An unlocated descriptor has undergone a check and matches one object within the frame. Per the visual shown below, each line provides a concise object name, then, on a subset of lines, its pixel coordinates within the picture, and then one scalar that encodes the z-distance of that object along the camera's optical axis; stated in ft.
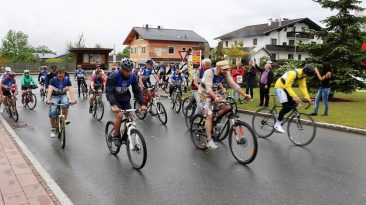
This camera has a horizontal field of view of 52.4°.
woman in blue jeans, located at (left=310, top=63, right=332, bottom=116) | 40.22
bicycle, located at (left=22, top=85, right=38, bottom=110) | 52.03
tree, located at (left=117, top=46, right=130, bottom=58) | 410.93
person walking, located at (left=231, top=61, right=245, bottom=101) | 55.98
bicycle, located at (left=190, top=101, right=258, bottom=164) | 21.67
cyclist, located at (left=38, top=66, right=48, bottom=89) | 65.57
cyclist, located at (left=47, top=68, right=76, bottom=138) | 28.86
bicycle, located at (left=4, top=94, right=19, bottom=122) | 41.19
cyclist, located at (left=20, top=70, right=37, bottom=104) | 51.93
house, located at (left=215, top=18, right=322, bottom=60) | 210.18
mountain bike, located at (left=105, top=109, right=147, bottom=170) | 20.99
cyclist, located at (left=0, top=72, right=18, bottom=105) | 42.14
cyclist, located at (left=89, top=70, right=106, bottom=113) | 44.94
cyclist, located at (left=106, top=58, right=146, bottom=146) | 21.77
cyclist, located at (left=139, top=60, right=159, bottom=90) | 42.19
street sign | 76.31
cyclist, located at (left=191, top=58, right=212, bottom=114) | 28.43
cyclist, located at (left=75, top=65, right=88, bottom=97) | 71.15
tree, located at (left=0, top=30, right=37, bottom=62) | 295.69
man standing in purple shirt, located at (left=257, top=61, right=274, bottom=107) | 47.86
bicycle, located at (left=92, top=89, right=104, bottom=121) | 41.63
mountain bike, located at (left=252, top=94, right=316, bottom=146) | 27.17
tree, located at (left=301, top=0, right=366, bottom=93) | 54.70
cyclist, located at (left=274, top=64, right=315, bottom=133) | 26.66
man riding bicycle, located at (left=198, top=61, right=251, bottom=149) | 24.27
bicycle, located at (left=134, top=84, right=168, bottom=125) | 38.86
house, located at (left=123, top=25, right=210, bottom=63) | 224.94
